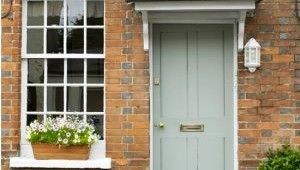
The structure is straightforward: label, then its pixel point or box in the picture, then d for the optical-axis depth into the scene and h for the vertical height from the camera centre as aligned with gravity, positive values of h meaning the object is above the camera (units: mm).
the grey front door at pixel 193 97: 7051 -90
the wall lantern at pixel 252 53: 6652 +465
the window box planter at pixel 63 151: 6754 -784
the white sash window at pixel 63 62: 7023 +374
